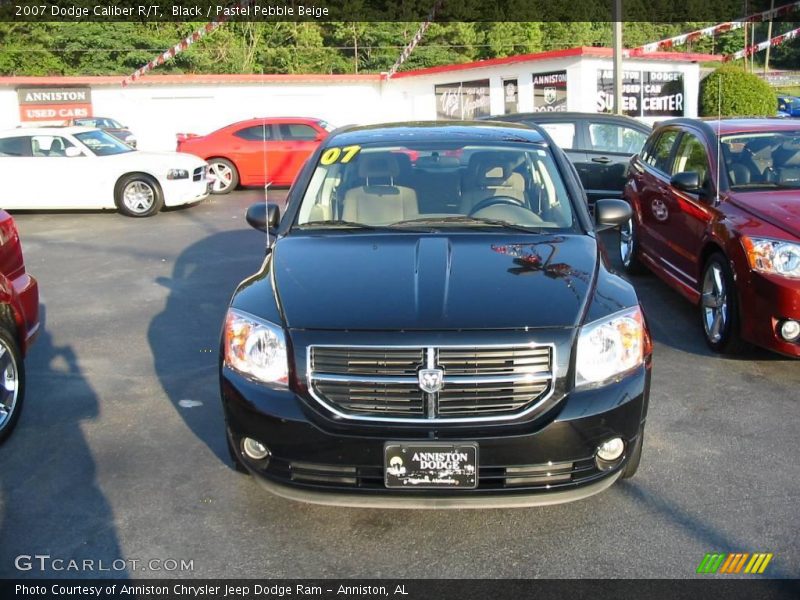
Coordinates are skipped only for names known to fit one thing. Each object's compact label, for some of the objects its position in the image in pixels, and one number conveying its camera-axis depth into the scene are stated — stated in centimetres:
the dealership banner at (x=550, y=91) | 2498
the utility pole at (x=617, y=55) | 1857
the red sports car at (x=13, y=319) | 480
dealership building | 2587
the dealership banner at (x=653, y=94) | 2564
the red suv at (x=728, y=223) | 549
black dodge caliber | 335
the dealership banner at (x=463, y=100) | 2811
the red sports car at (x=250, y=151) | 1772
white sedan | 1412
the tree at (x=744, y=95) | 2205
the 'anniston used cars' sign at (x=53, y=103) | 3136
